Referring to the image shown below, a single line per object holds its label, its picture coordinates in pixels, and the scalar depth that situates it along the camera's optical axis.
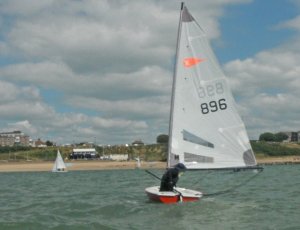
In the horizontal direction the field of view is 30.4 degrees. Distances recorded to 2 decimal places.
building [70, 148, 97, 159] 172.50
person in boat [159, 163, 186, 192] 23.61
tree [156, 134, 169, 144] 178.12
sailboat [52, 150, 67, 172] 100.13
